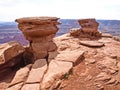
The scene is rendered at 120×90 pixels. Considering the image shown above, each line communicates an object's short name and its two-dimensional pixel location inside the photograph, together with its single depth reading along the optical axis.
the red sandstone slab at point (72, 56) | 4.72
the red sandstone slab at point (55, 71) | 4.07
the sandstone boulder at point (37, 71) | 4.37
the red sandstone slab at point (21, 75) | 4.64
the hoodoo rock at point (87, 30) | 6.78
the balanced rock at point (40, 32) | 5.43
